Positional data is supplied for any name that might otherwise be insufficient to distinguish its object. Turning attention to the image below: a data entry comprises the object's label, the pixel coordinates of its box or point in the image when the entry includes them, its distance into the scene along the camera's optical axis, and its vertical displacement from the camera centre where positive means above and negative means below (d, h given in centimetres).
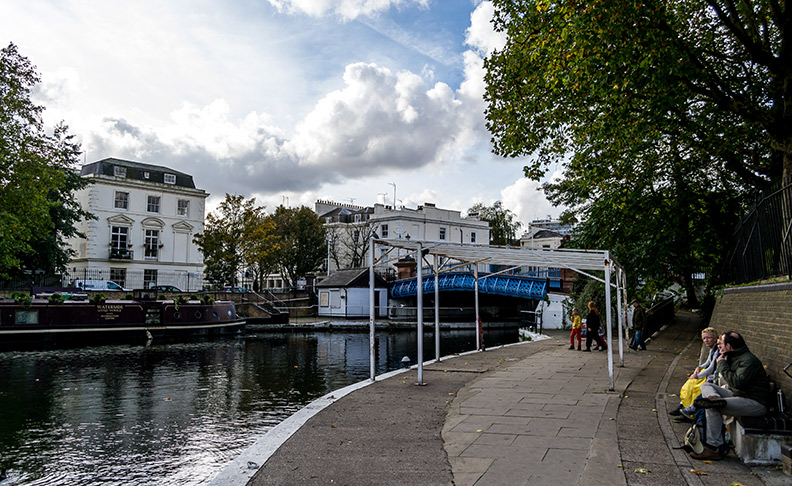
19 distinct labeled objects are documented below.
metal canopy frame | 1184 +71
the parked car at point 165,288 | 4354 +17
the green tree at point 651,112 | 1145 +428
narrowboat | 2720 -160
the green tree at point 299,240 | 6028 +524
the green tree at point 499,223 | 7850 +894
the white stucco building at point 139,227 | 4872 +564
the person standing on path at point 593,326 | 1894 -131
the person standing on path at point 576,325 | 1958 -133
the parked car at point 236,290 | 4546 -3
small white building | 4594 -51
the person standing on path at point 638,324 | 1850 -124
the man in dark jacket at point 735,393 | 623 -121
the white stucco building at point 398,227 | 6450 +724
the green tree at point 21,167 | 2261 +515
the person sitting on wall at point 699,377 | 745 -126
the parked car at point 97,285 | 4144 +43
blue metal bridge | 4025 +19
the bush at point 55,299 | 2841 -39
